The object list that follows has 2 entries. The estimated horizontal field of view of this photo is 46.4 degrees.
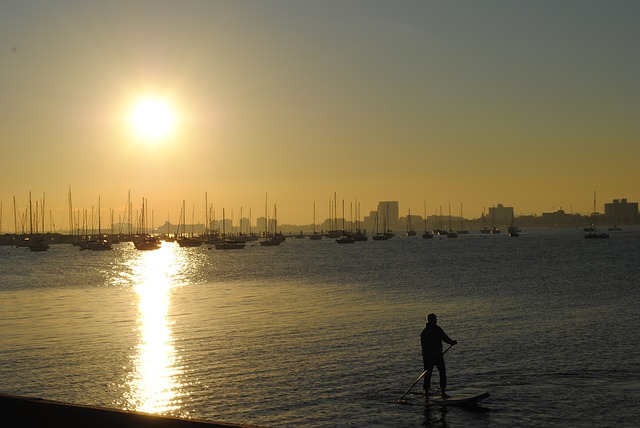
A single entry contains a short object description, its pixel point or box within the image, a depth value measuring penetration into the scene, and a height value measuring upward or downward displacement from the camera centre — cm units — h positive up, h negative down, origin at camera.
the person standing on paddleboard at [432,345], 2189 -355
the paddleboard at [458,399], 2197 -523
